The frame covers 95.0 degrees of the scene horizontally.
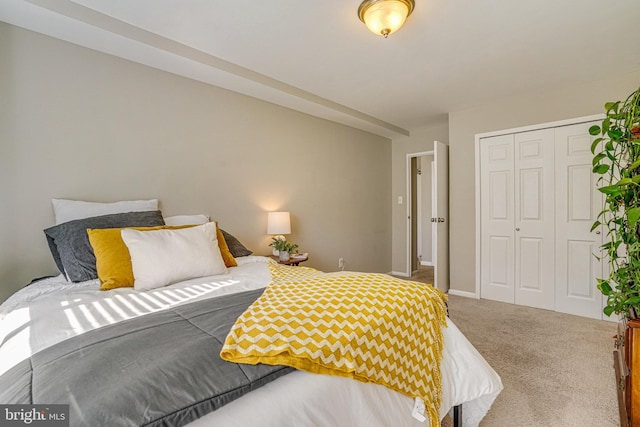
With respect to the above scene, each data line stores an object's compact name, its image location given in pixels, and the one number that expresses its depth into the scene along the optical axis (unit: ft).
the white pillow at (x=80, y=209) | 6.24
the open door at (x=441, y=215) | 12.36
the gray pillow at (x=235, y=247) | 8.10
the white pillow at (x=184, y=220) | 7.59
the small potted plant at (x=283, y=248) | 9.76
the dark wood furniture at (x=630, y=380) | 3.95
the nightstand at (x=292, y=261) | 9.73
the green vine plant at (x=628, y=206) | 3.87
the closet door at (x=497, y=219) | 11.59
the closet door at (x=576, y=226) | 9.90
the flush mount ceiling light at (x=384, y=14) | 5.77
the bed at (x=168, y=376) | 2.06
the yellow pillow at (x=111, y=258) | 5.18
